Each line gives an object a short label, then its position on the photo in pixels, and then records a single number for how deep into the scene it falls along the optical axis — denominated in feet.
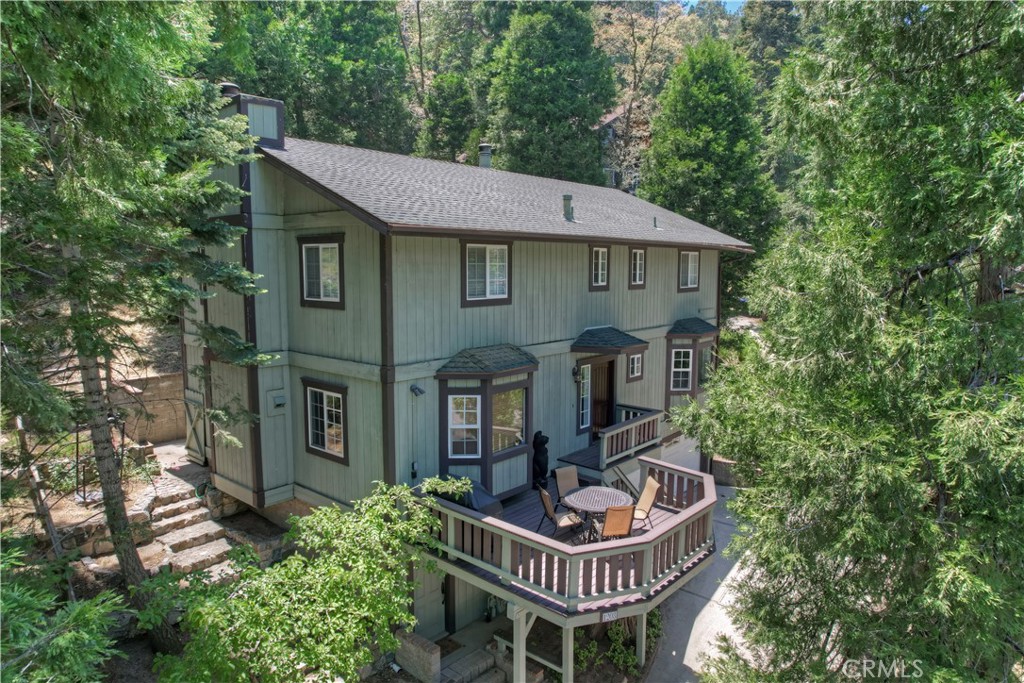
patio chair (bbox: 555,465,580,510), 33.63
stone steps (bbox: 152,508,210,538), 35.37
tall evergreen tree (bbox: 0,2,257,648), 16.28
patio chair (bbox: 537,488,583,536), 29.40
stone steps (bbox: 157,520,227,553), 34.63
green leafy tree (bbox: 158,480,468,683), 18.19
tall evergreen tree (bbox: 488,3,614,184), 91.25
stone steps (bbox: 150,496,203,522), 35.99
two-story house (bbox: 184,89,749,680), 27.45
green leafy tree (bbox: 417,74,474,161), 101.76
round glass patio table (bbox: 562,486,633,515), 29.43
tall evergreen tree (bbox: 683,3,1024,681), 16.67
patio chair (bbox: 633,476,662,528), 31.89
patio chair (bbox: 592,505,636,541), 27.37
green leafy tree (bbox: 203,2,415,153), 86.79
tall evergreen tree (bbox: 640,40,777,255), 77.46
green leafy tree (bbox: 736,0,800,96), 150.20
